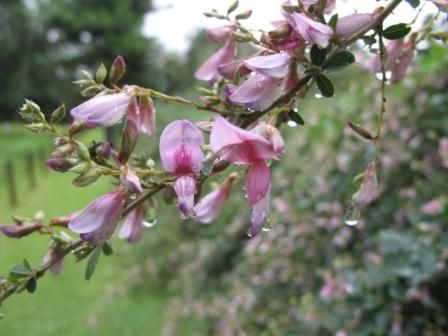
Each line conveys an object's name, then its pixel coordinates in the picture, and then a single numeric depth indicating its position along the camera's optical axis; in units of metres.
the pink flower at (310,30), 0.08
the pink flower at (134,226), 0.11
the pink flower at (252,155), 0.08
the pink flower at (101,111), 0.09
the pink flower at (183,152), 0.08
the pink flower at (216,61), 0.12
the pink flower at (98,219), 0.09
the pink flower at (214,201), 0.12
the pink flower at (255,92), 0.09
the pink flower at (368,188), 0.11
